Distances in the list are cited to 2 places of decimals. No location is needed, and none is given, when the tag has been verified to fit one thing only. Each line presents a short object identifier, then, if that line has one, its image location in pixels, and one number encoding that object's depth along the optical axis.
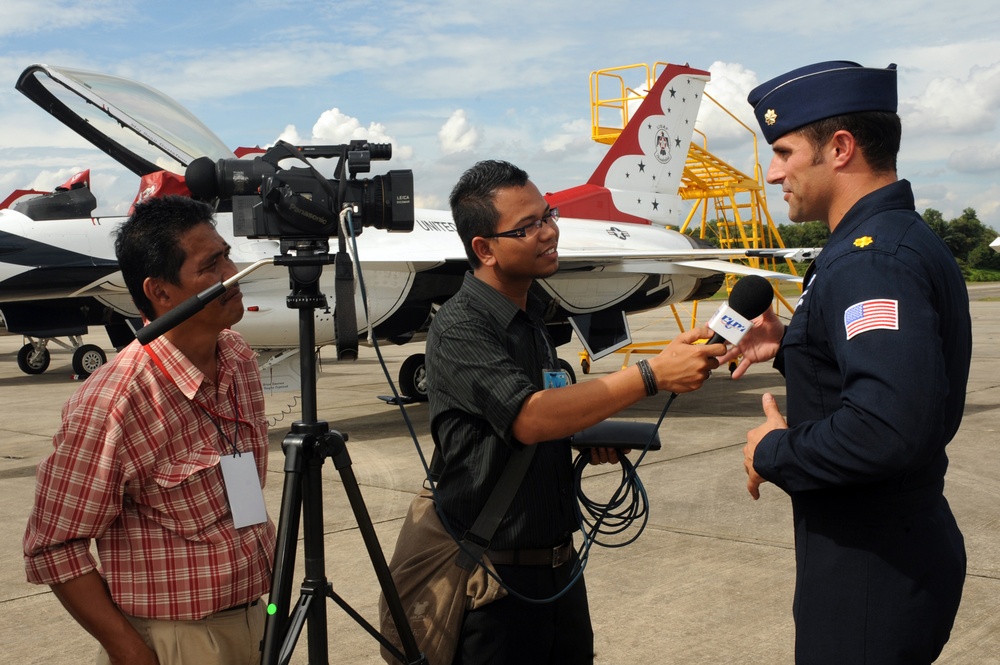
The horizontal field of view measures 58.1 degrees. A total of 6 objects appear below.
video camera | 2.11
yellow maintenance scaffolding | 15.32
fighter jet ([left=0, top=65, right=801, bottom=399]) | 7.89
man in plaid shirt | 1.91
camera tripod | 1.98
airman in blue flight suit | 1.59
